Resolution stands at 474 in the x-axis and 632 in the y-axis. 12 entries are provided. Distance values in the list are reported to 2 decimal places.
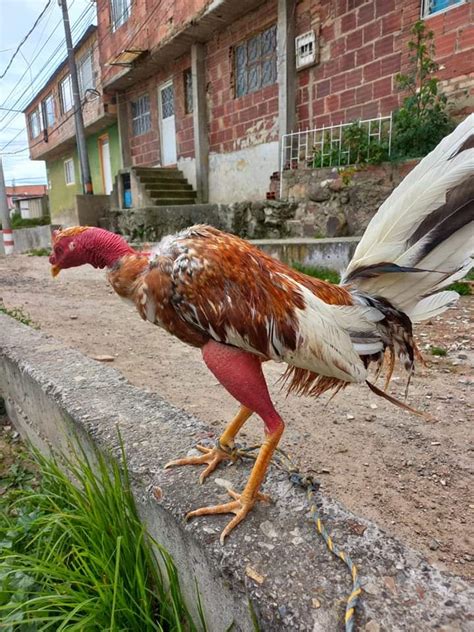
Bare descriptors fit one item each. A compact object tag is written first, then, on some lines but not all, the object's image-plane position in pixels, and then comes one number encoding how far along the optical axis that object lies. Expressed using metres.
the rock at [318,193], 7.43
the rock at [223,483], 1.52
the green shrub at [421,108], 6.24
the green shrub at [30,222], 23.47
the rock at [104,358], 4.07
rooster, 1.27
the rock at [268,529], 1.25
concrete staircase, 11.83
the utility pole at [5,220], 14.82
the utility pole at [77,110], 14.13
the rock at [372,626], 0.91
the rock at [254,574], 1.09
